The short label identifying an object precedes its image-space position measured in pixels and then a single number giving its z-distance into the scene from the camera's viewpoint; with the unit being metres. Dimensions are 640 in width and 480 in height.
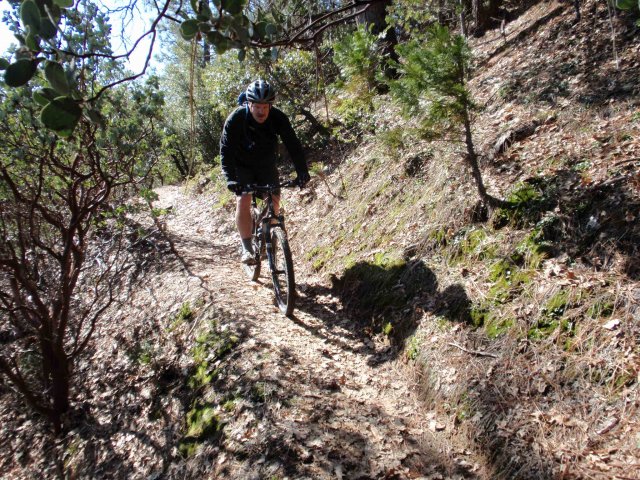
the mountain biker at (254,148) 5.20
